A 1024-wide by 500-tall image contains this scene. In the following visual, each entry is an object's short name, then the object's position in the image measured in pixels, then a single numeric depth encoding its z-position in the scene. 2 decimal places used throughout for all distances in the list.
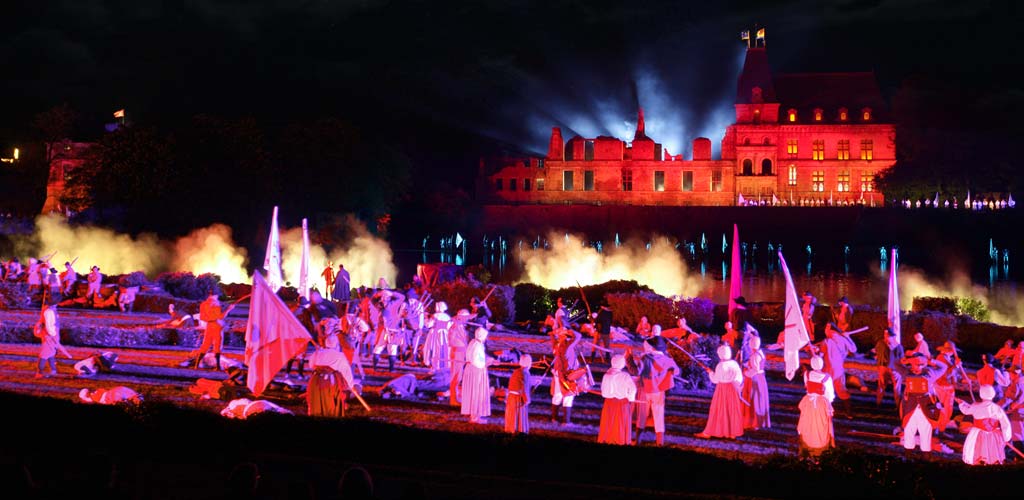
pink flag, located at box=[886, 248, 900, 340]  16.25
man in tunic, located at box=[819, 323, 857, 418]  14.15
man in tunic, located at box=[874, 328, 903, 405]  14.88
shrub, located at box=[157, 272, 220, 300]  28.27
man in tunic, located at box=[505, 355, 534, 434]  11.56
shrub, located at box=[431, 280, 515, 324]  24.17
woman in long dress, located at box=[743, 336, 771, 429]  12.62
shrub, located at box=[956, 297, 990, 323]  25.06
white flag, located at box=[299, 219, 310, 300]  20.62
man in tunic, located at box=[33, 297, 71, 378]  14.82
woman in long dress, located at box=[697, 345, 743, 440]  11.95
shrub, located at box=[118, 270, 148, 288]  27.45
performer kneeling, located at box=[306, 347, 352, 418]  11.89
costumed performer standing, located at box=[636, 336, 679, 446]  11.62
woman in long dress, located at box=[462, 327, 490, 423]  12.67
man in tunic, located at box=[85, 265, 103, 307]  25.06
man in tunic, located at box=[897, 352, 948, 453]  11.77
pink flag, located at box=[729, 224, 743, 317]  18.23
